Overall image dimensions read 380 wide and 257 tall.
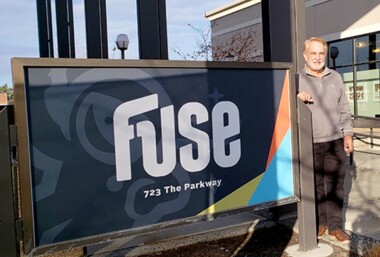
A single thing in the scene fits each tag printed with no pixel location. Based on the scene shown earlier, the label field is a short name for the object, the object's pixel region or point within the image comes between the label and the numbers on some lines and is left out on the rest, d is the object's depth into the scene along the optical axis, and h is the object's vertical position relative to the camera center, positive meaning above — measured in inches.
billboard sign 97.7 -10.3
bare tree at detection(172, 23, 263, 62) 750.1 +98.7
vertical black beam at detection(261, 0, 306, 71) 140.2 +23.9
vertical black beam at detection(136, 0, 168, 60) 183.0 +32.6
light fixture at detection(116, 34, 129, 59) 529.3 +79.0
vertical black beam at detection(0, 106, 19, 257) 88.7 -18.1
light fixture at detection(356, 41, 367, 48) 536.4 +64.1
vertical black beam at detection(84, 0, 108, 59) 248.5 +44.1
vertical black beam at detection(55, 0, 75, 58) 316.5 +59.3
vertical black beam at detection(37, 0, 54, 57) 351.3 +68.3
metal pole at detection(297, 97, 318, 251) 140.4 -28.5
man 148.9 -12.6
